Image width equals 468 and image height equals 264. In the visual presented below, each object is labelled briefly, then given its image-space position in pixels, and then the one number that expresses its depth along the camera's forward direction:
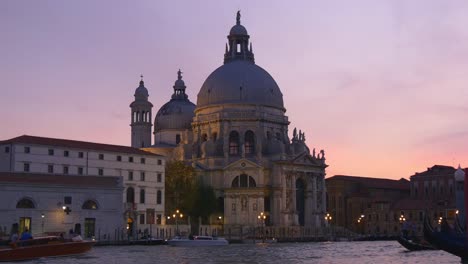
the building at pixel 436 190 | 118.00
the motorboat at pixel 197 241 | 66.79
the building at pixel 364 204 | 120.62
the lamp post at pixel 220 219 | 94.56
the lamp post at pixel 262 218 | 92.31
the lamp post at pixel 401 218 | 109.64
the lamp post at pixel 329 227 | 96.00
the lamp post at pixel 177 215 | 84.12
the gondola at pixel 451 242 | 40.38
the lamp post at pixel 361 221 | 122.21
